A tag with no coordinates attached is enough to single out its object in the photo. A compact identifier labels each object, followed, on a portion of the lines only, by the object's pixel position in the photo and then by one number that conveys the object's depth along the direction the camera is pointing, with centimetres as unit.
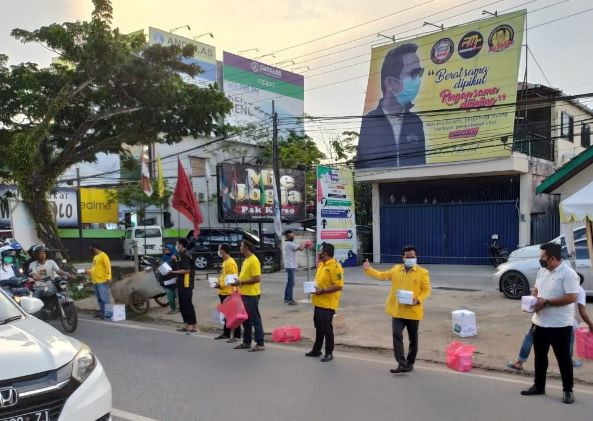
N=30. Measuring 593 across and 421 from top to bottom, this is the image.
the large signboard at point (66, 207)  3300
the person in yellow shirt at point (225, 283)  907
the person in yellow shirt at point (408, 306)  704
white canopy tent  797
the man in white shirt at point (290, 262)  1319
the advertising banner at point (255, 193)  2373
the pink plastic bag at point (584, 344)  745
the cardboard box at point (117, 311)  1173
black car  2298
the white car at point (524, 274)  1235
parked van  3200
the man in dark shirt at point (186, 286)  1012
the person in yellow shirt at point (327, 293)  770
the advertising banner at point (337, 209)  1817
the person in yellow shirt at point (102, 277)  1170
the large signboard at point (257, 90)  4184
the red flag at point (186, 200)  1381
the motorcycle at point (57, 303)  1029
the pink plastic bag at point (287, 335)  927
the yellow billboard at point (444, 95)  2086
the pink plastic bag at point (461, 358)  721
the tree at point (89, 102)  1492
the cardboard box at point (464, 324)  905
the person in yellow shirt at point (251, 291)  840
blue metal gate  2206
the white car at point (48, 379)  348
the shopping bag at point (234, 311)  859
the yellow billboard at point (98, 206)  3619
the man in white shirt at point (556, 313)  563
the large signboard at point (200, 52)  3897
